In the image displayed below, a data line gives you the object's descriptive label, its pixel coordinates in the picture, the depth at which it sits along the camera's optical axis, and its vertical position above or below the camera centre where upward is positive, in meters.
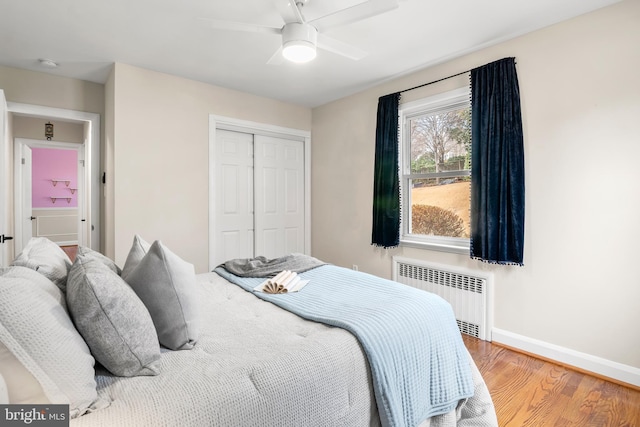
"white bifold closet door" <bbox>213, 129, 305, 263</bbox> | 3.92 +0.20
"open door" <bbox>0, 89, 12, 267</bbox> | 2.64 +0.20
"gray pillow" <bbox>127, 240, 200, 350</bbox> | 1.25 -0.34
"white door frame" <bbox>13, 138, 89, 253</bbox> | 4.31 +0.36
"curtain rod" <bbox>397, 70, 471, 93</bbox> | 2.93 +1.27
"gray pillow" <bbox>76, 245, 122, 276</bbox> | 1.43 -0.20
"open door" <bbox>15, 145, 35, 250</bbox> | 4.45 +0.24
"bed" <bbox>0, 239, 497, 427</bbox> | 0.91 -0.54
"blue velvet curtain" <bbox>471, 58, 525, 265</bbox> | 2.53 +0.39
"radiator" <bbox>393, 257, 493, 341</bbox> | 2.80 -0.72
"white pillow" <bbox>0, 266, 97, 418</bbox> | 0.81 -0.36
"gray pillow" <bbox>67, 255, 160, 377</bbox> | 1.02 -0.37
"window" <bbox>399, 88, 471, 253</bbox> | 3.06 +0.42
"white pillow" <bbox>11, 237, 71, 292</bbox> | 1.27 -0.21
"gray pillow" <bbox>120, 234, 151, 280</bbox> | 1.52 -0.22
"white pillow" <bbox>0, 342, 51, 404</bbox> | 0.80 -0.43
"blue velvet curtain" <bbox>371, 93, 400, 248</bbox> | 3.44 +0.40
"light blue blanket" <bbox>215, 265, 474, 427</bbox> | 1.29 -0.57
